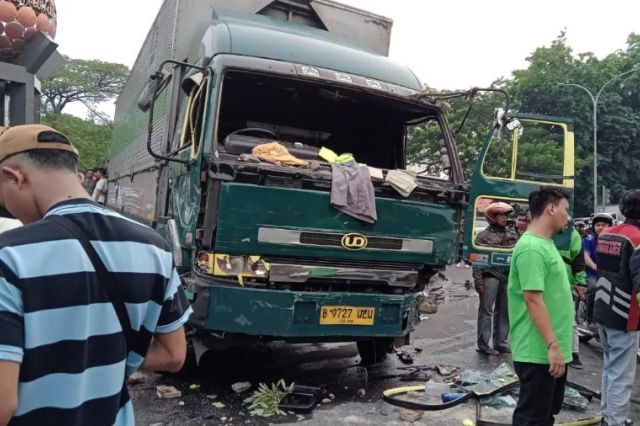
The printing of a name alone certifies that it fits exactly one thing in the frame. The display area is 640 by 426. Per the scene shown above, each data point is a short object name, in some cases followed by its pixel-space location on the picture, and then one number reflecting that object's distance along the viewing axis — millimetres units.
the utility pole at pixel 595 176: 21414
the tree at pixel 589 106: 25344
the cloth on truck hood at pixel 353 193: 4125
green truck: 3980
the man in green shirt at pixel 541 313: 2797
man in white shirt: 11945
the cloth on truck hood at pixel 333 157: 4357
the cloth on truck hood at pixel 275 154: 4105
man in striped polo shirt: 1199
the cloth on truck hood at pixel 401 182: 4340
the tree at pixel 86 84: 35125
